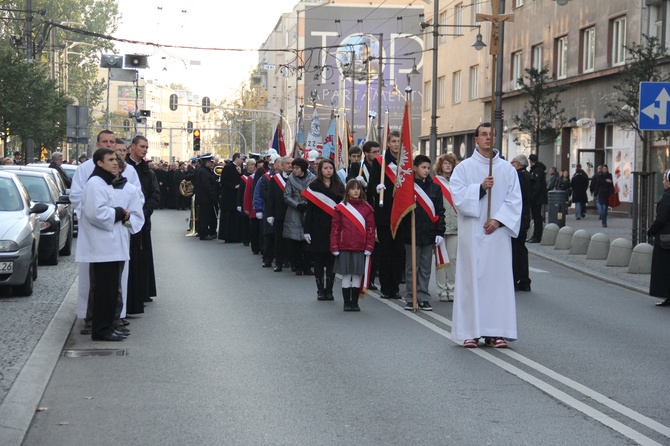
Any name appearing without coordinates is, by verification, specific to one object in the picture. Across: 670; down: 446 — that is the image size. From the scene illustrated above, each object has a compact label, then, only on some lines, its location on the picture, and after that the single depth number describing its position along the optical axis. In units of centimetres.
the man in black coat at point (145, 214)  1188
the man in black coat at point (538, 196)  2531
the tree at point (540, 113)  3394
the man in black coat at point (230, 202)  2533
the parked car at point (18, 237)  1362
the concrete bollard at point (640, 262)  1889
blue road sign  1734
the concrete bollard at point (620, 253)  2000
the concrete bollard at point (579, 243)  2258
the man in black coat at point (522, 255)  1541
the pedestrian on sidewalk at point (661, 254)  1427
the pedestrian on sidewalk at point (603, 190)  3197
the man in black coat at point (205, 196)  2659
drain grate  970
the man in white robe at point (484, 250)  1005
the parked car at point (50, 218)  1791
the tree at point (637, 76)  2666
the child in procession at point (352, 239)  1304
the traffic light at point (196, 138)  5947
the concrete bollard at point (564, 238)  2397
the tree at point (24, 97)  3850
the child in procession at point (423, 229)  1321
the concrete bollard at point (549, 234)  2547
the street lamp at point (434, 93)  3979
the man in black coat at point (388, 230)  1403
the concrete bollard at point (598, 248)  2155
